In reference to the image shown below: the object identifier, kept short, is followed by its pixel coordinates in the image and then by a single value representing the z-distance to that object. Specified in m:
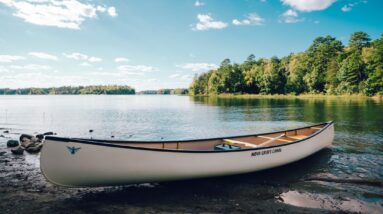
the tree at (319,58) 91.65
